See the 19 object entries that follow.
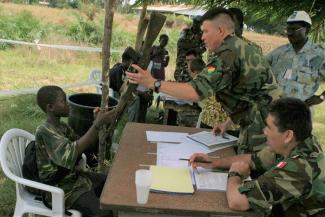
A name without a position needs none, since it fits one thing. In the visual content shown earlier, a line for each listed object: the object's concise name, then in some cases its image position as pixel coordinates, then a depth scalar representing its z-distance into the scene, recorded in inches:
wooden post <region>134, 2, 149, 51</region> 130.3
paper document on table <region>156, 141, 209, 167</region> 83.4
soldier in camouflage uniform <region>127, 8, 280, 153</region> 80.9
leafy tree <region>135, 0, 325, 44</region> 152.2
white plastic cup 63.3
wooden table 64.9
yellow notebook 70.7
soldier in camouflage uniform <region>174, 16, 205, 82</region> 176.1
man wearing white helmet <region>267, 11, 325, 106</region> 139.3
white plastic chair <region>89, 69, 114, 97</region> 189.0
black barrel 142.4
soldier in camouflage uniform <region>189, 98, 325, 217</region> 63.7
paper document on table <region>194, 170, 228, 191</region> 73.5
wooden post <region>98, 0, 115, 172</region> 108.4
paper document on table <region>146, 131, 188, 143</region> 97.8
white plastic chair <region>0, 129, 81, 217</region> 84.8
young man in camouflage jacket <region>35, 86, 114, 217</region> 85.8
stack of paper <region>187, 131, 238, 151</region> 95.7
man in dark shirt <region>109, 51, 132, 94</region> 183.0
